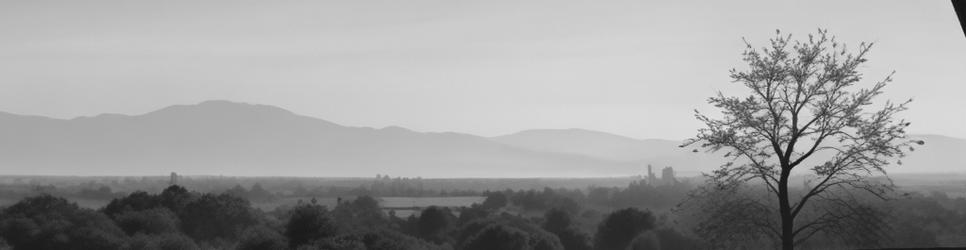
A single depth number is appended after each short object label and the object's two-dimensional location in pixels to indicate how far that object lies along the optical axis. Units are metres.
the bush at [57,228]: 74.00
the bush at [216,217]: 96.88
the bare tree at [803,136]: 21.16
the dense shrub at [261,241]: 69.16
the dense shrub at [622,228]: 109.57
